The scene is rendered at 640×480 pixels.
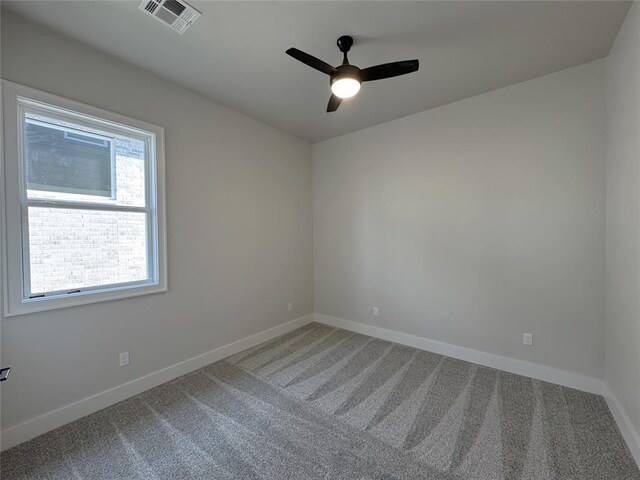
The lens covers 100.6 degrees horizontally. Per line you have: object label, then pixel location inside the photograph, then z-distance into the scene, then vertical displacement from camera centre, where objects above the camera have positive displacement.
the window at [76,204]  1.79 +0.27
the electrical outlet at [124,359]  2.27 -1.04
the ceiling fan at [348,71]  1.77 +1.14
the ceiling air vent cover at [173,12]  1.68 +1.48
